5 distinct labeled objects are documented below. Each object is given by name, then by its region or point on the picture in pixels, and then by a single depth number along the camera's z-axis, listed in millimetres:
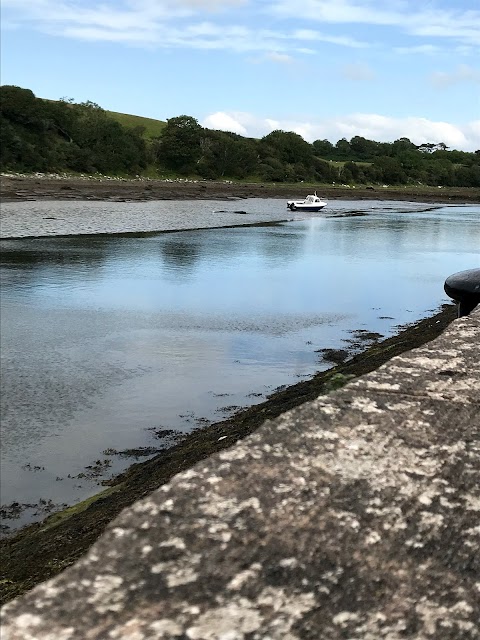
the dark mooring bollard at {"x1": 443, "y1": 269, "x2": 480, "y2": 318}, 6832
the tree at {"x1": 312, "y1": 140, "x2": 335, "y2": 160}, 169575
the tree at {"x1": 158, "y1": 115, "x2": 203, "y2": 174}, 120250
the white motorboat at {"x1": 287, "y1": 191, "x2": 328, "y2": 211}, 74438
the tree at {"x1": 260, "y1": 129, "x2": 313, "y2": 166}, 135125
